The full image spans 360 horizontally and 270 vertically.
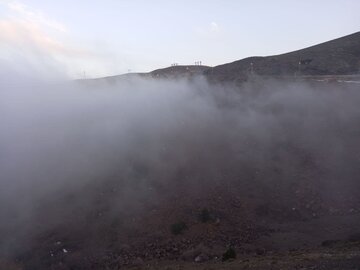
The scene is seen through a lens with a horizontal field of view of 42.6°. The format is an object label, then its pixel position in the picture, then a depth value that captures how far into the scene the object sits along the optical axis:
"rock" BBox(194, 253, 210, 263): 13.38
